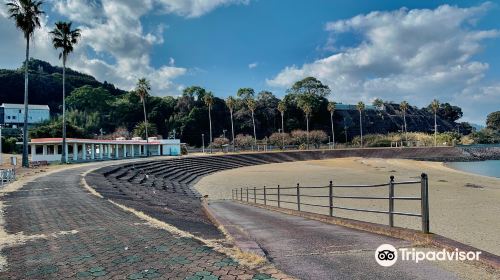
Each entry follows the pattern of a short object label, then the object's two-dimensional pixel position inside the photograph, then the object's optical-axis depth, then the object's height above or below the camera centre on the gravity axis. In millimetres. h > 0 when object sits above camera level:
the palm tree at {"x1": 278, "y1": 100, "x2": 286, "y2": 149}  94038 +10044
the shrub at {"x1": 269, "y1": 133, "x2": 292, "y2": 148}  93500 +1857
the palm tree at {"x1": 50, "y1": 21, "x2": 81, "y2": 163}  36812 +11176
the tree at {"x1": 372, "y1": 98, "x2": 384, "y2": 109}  156488 +17654
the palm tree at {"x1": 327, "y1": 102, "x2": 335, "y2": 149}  105688 +11011
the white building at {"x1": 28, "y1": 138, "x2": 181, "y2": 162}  44750 +87
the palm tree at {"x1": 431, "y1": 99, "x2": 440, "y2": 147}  113644 +12316
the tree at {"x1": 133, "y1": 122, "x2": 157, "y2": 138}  84812 +4289
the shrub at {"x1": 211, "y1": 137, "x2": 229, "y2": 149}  86312 +1157
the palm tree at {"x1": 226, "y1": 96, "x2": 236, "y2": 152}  93550 +11727
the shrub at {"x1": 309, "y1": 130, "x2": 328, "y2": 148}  98625 +2315
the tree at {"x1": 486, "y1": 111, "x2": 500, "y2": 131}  134875 +8077
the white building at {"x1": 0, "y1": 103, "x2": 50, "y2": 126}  109188 +11251
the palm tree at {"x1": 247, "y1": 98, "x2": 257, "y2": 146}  95000 +11123
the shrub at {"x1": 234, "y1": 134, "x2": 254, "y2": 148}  88044 +1217
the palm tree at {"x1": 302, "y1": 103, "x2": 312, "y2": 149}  102125 +10660
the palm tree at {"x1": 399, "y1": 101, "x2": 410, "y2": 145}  115194 +12267
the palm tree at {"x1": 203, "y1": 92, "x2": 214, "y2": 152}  87250 +11526
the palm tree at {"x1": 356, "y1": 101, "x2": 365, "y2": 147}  112031 +12147
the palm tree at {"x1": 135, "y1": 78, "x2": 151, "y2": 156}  68125 +11303
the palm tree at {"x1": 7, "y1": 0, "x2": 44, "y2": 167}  31203 +11299
